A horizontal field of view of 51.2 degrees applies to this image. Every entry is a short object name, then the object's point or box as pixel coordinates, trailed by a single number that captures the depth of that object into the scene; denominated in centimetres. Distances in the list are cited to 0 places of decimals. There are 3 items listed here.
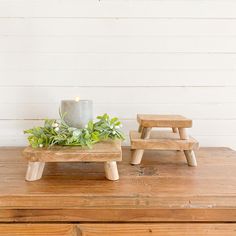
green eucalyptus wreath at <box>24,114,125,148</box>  56
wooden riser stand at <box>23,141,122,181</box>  52
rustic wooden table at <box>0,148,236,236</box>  48
